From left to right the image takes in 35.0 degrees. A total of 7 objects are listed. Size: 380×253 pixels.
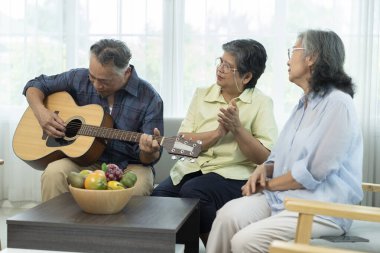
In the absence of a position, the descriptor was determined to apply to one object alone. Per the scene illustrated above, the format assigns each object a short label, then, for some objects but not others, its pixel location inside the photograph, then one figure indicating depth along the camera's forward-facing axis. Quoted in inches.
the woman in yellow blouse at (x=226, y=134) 109.3
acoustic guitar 117.0
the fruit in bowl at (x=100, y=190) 87.0
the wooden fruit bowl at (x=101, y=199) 86.8
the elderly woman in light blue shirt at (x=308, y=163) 86.9
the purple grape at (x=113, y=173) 91.4
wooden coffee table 82.9
